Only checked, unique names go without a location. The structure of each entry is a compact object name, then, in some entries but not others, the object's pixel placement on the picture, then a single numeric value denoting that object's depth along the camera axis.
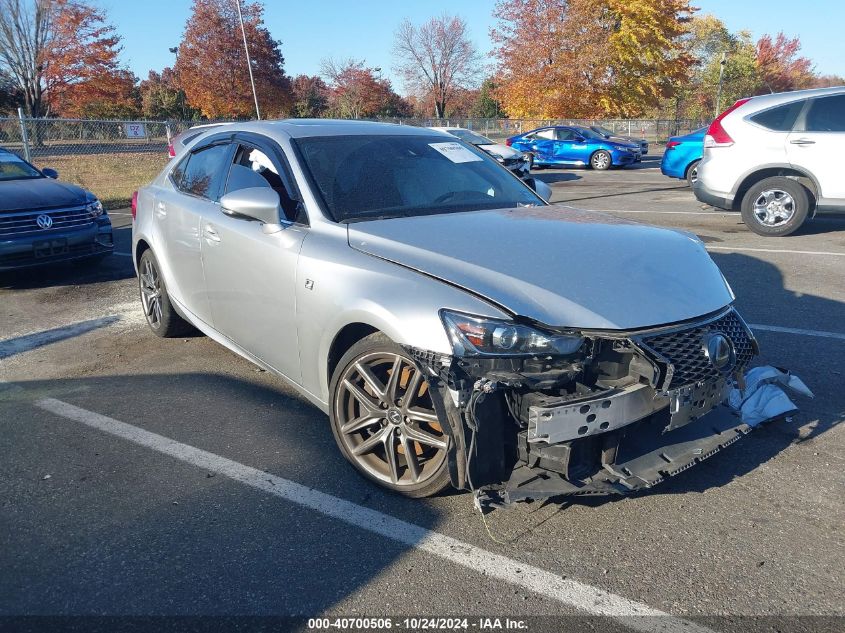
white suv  8.60
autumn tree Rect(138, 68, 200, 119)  52.00
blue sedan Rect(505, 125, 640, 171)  22.45
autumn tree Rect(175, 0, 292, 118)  39.22
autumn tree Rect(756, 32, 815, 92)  61.75
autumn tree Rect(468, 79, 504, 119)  70.38
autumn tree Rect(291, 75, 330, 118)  52.00
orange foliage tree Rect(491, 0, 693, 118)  35.22
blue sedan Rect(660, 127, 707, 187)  14.23
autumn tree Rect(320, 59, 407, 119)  60.69
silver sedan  2.61
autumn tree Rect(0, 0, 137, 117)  30.62
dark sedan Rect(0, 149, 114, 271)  7.07
